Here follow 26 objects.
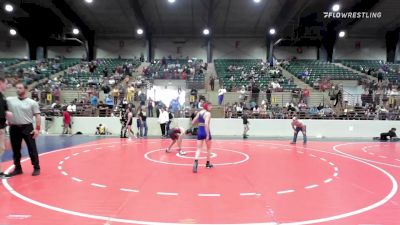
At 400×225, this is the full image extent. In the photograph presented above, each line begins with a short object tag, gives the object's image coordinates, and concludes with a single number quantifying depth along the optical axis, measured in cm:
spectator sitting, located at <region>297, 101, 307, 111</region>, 2272
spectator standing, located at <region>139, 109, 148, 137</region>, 1898
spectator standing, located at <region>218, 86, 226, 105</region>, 2366
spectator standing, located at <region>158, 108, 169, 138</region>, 1928
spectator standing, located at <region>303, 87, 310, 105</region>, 2362
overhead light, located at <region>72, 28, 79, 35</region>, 3544
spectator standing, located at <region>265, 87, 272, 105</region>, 2344
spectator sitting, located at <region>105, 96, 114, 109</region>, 2245
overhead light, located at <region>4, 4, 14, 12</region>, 2945
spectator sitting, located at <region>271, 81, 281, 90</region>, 2547
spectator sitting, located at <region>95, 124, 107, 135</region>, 2079
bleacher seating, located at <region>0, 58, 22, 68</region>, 3548
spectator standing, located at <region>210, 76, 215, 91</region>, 2660
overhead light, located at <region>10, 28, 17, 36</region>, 3625
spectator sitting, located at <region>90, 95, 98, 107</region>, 2256
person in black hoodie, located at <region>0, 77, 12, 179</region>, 719
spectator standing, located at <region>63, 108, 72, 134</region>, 2075
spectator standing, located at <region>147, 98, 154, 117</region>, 2239
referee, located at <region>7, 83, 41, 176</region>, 753
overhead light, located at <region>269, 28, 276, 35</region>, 3608
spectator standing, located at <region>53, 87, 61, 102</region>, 2338
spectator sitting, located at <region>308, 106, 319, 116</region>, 2236
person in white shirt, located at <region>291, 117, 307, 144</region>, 1591
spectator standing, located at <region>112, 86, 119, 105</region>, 2347
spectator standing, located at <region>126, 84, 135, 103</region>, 2351
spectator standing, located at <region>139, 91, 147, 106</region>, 2262
